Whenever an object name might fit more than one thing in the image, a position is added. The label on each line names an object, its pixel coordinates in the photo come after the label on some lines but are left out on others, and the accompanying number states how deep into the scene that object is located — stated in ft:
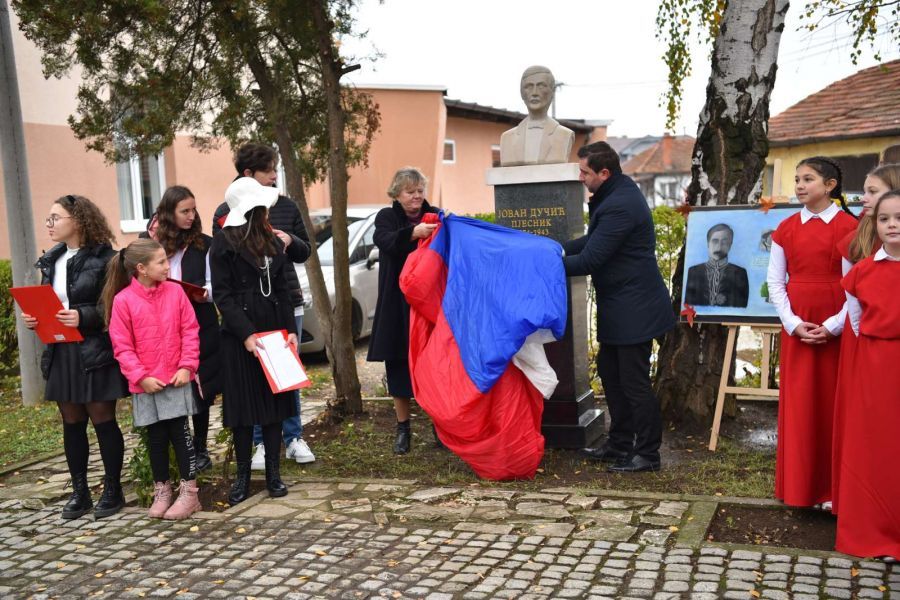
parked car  35.19
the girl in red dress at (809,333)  15.47
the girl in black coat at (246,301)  16.92
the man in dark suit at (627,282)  17.97
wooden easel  19.71
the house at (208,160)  38.65
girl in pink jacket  16.21
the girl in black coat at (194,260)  18.38
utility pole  27.55
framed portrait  19.25
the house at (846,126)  55.59
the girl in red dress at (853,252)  14.14
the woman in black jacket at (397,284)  19.89
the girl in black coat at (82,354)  16.58
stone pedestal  20.30
